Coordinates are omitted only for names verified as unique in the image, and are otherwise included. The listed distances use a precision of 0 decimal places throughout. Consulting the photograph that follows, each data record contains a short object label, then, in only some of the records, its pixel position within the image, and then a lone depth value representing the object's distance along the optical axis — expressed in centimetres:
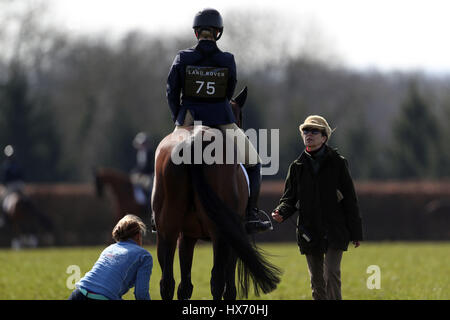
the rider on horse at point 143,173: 3841
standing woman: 1258
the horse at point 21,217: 4416
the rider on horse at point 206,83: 1320
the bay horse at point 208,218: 1205
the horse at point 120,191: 3959
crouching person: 1087
